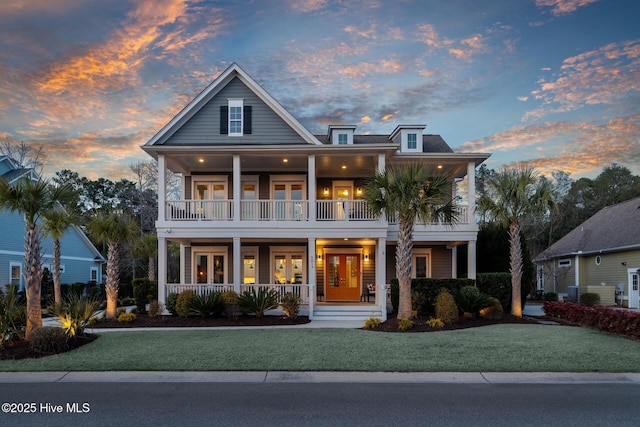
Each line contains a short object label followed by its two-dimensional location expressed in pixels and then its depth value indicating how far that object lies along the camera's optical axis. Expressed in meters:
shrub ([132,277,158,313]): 19.20
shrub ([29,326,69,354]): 10.29
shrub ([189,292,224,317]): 16.80
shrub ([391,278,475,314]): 17.22
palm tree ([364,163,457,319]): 14.83
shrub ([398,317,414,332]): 14.04
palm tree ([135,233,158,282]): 25.00
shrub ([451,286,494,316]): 16.03
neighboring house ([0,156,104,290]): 23.48
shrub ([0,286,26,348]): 10.87
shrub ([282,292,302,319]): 16.95
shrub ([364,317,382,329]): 14.68
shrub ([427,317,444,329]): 14.40
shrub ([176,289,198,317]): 16.86
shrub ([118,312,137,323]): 16.22
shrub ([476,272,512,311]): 18.02
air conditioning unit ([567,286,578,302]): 26.61
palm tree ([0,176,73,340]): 11.40
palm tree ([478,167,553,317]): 16.83
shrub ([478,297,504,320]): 16.25
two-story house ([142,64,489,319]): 18.42
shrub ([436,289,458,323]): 15.10
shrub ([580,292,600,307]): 25.08
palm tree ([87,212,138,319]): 16.98
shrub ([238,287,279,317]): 16.75
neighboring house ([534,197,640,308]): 23.85
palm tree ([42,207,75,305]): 18.12
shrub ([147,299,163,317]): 17.36
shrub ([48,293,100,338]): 11.23
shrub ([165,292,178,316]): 17.59
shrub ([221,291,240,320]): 16.98
